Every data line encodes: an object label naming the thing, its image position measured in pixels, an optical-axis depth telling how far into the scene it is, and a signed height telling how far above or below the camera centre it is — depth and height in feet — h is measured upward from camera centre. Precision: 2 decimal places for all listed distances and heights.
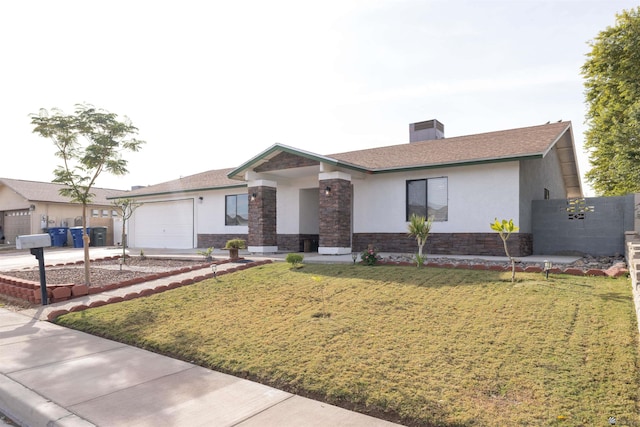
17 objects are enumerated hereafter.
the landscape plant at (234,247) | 39.91 -2.42
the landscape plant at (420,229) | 32.32 -0.57
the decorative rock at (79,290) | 27.90 -4.75
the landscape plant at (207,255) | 43.02 -3.54
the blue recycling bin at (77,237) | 80.53 -2.57
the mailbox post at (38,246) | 26.09 -1.42
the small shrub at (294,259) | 33.04 -3.06
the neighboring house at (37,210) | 89.45 +3.67
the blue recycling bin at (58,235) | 83.47 -2.20
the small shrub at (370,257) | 31.76 -2.84
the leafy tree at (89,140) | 30.45 +6.81
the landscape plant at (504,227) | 25.14 -0.36
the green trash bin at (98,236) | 80.33 -2.39
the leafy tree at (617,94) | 52.54 +20.75
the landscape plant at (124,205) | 46.32 +2.59
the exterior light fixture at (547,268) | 23.27 -2.83
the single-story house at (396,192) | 39.63 +3.71
